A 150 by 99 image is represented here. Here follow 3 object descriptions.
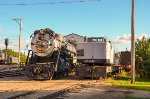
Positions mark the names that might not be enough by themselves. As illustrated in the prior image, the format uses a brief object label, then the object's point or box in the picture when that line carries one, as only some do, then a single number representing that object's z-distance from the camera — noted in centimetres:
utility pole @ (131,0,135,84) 1745
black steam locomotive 1789
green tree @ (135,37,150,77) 2121
